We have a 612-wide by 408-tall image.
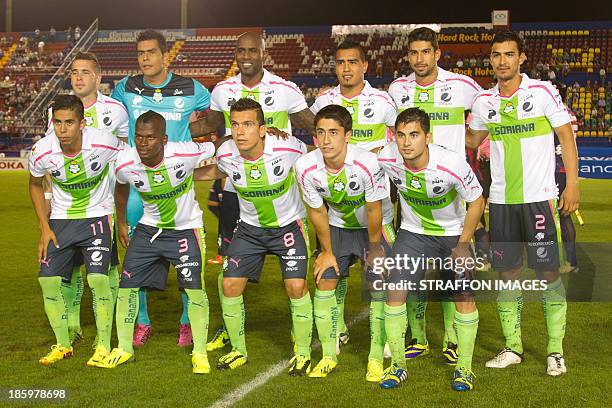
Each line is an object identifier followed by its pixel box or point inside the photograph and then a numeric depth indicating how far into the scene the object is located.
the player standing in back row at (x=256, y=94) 6.32
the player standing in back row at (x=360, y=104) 6.14
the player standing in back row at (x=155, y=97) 6.46
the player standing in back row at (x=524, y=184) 5.58
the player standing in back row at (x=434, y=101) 6.04
